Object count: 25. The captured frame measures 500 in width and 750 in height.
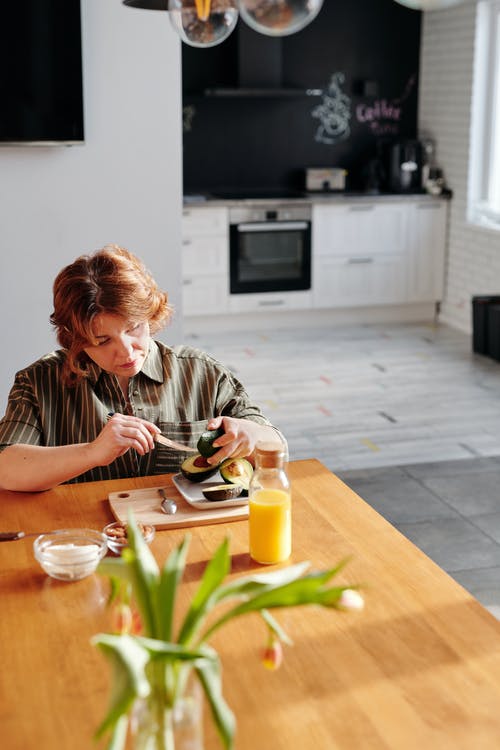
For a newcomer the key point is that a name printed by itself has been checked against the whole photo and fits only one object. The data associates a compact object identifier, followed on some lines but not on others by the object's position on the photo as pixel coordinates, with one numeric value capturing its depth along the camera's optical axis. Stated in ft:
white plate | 6.16
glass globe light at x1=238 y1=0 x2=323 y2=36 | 4.69
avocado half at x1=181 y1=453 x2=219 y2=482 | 6.42
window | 21.25
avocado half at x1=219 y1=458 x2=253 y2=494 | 6.27
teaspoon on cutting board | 6.12
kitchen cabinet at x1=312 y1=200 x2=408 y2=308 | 22.33
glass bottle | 5.38
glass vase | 3.06
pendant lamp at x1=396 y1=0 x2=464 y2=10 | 5.21
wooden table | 3.98
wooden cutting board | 6.01
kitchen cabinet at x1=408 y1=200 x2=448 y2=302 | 22.95
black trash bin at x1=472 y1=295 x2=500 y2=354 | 19.99
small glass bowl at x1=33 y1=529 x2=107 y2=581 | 5.24
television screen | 11.20
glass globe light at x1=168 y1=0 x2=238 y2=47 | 5.31
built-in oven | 21.68
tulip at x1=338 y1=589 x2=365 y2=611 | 4.21
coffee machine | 22.85
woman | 6.43
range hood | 21.80
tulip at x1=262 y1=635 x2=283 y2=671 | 3.61
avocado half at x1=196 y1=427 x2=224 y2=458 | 6.39
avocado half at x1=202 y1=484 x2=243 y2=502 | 6.14
